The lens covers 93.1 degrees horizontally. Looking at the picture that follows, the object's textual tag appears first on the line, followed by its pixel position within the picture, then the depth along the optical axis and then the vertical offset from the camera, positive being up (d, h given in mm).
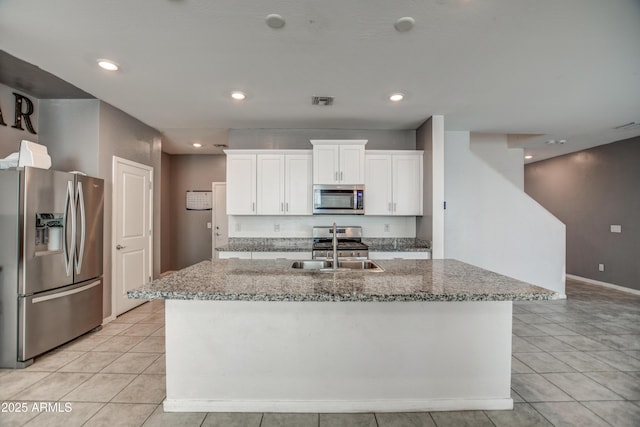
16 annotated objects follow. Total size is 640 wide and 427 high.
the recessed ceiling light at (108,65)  2488 +1287
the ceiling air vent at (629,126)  4121 +1275
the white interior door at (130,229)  3674 -153
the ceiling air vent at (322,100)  3254 +1290
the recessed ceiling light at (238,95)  3134 +1292
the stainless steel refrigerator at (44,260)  2496 -379
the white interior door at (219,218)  6389 -10
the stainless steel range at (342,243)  3867 -365
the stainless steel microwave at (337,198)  4121 +263
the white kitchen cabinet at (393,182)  4250 +496
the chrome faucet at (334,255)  2307 -287
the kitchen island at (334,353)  1914 -863
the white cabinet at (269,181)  4238 +510
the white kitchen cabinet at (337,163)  4129 +740
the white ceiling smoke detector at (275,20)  1922 +1276
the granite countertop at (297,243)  4383 -381
